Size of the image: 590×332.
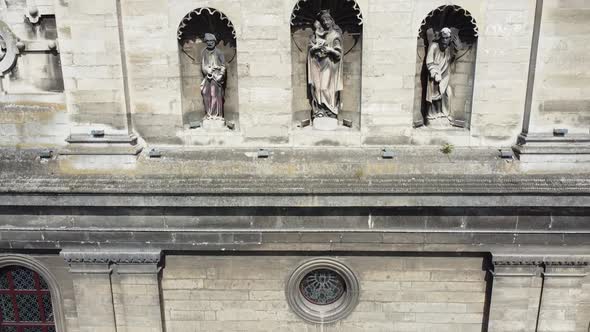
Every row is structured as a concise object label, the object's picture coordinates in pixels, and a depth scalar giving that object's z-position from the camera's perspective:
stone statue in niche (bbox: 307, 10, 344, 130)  10.30
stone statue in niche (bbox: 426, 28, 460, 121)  10.29
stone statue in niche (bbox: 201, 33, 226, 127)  10.51
